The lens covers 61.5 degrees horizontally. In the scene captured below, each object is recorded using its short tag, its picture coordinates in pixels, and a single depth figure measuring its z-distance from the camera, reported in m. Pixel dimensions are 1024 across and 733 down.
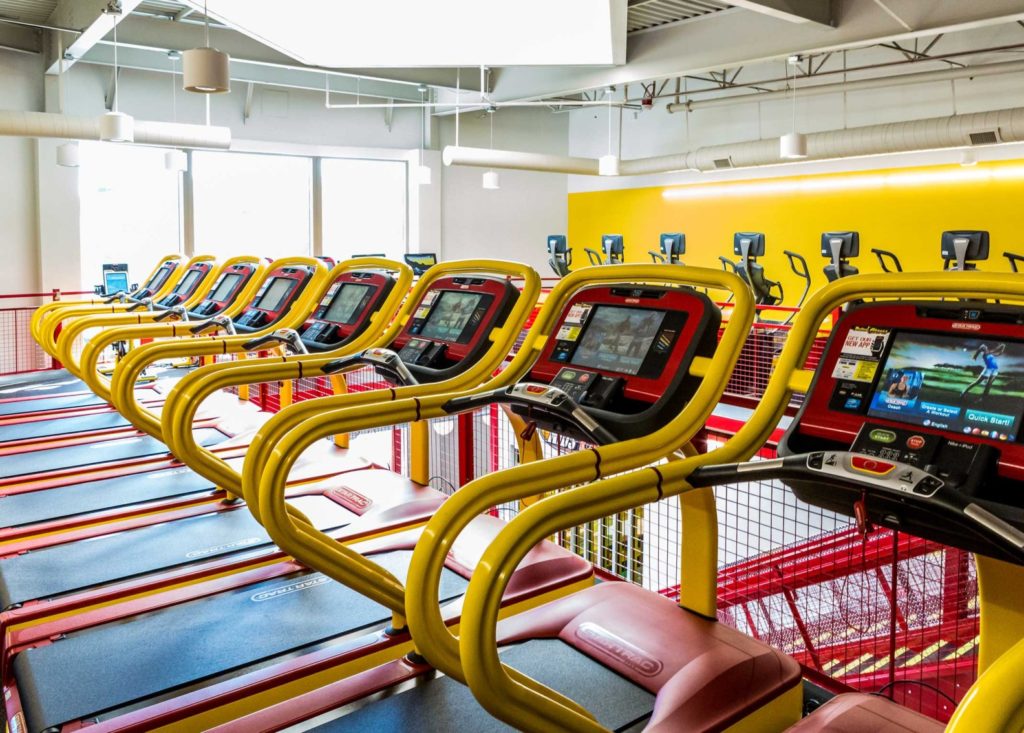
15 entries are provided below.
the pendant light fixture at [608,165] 10.81
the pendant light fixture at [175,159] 10.12
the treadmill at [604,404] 2.22
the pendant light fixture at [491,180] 11.52
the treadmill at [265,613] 2.41
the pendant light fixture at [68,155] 8.85
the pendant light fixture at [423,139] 11.52
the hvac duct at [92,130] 8.45
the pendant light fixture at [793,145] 9.14
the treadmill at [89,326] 5.37
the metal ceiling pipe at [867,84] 9.52
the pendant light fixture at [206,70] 4.83
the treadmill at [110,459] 4.20
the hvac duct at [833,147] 8.55
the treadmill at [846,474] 1.55
